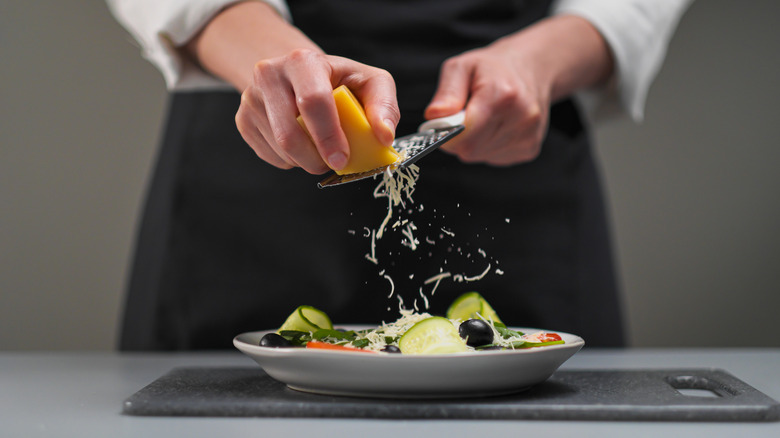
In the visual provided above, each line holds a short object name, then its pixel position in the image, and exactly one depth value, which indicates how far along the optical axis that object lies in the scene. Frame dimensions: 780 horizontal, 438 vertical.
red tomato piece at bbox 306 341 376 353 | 0.95
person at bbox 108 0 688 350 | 1.62
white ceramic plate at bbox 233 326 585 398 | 0.86
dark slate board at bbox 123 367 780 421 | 0.88
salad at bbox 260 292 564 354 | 0.95
